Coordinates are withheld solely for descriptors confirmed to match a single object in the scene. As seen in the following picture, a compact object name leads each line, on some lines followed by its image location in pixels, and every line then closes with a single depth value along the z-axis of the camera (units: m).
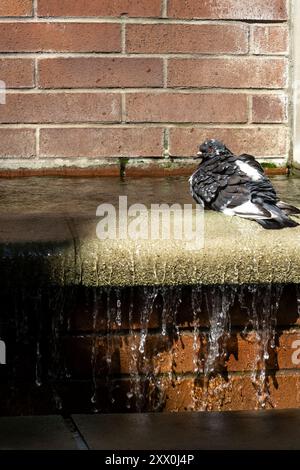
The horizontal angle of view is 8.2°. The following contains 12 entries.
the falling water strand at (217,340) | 5.94
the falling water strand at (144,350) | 5.86
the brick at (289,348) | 6.11
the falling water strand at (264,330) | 5.97
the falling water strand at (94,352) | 5.88
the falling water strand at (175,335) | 5.91
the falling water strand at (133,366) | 6.00
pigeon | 6.04
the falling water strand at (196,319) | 5.92
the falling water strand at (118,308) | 5.84
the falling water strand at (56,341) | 5.77
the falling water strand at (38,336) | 5.80
